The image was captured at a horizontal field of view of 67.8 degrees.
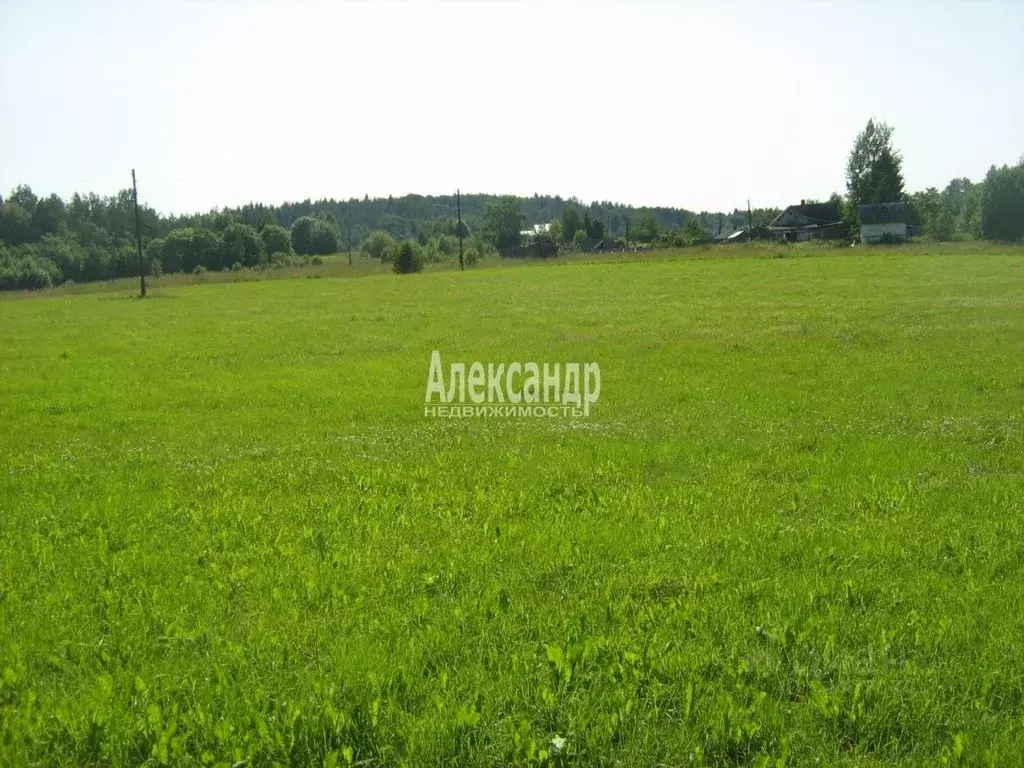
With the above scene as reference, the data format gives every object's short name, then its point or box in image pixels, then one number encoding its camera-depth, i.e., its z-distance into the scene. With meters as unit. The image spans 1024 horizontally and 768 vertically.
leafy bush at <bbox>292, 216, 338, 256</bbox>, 152.88
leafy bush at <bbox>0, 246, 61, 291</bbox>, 88.88
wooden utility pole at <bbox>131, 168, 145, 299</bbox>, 58.22
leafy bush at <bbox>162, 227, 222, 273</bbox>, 117.75
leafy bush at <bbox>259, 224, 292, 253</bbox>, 132.50
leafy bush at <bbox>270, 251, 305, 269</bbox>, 115.94
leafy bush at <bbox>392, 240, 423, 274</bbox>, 81.75
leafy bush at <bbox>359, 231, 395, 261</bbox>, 128.70
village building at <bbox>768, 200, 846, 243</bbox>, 106.31
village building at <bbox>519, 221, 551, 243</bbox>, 142.25
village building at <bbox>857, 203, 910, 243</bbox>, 91.25
